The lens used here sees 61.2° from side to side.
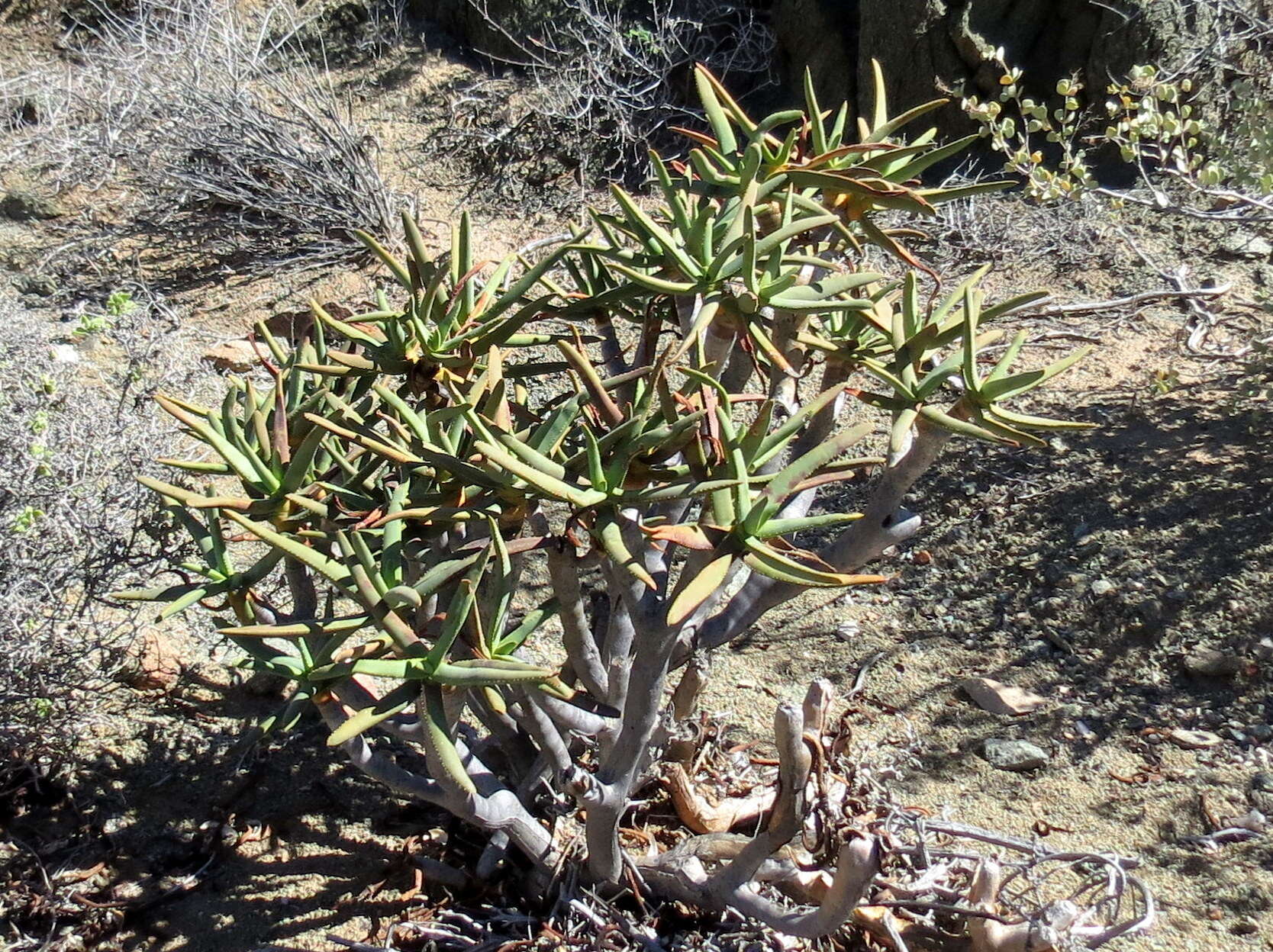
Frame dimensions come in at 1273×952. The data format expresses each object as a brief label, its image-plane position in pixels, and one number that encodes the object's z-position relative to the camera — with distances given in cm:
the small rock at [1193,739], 252
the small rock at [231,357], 440
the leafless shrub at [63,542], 226
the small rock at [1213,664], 266
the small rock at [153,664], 265
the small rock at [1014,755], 253
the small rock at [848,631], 301
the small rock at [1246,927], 205
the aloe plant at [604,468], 143
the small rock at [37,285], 509
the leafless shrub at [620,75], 552
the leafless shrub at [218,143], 502
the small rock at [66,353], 399
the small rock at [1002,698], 268
